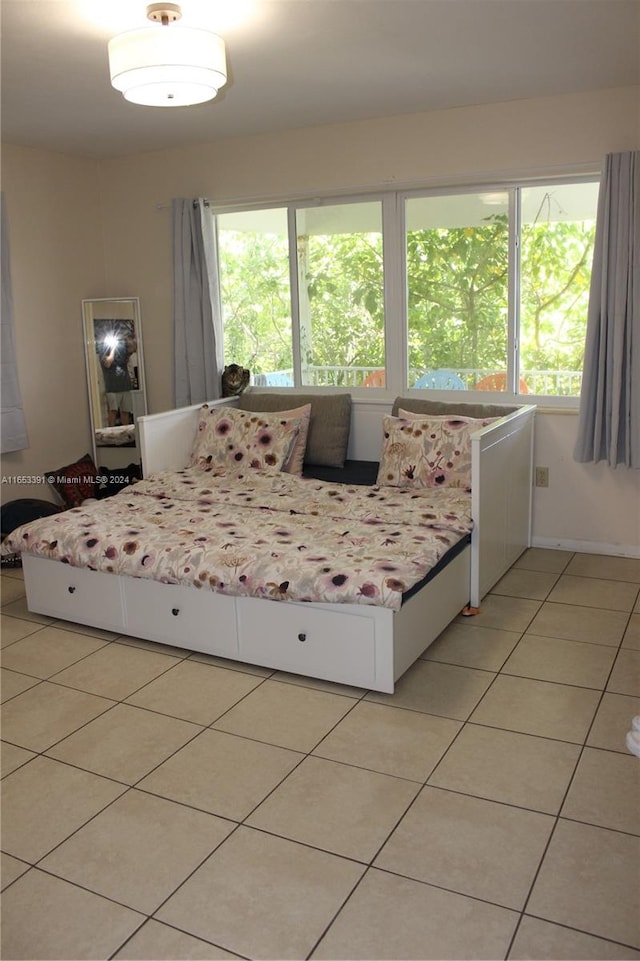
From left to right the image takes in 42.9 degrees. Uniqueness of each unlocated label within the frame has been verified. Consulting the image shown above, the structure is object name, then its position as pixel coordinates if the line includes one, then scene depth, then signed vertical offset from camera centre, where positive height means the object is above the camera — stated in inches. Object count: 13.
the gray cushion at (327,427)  174.4 -15.2
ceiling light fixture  103.8 +38.5
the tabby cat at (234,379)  191.0 -4.7
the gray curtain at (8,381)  179.9 -3.7
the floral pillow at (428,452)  148.8 -18.2
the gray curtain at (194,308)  188.5 +12.0
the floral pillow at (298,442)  168.4 -17.8
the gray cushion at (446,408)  159.8 -10.9
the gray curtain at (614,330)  147.1 +3.4
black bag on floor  177.3 -32.2
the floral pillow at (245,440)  165.8 -16.7
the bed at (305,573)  110.5 -32.4
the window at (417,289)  164.1 +14.1
